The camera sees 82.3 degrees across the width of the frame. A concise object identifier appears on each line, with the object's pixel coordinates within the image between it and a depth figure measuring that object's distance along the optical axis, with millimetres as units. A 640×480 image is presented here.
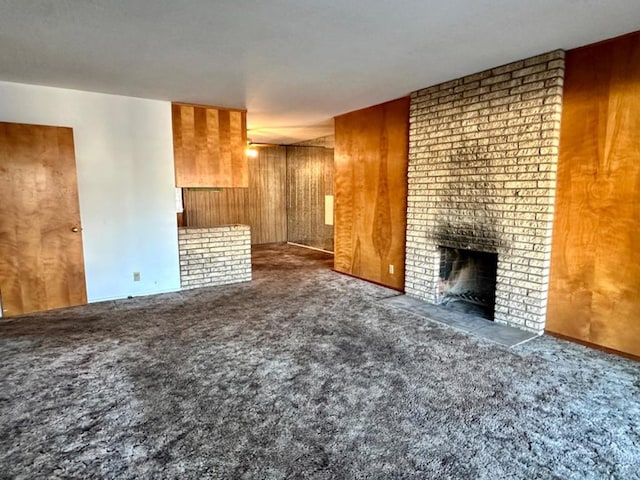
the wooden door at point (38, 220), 4168
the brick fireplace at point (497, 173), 3510
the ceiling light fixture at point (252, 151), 8911
